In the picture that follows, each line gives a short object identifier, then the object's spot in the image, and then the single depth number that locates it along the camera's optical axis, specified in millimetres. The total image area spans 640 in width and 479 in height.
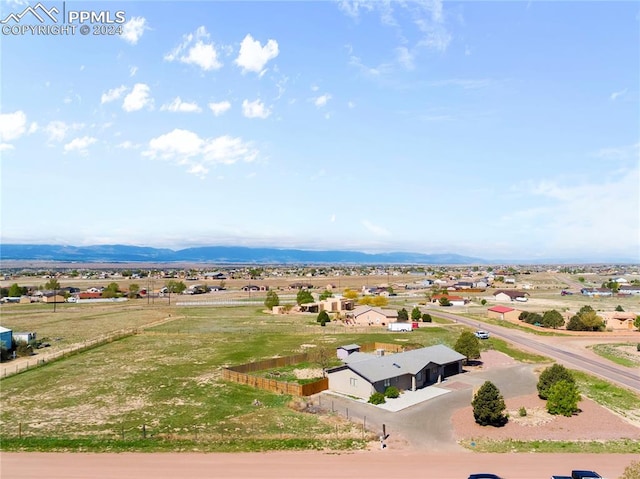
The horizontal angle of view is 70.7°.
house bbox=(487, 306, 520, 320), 94875
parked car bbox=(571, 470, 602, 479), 22841
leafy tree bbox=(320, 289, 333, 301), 117900
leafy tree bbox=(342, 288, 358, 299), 130038
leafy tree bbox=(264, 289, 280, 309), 108875
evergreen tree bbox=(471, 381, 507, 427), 32875
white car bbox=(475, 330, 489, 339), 72675
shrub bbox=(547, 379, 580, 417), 35719
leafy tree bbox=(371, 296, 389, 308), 115125
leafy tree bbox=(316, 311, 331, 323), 88525
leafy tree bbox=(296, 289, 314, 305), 109875
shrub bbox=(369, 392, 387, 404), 38656
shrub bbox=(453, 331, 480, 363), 53594
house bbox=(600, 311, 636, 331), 82000
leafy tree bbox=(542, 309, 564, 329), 81500
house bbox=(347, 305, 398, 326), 91000
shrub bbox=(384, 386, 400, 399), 40375
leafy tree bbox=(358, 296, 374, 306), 115950
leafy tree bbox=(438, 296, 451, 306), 121875
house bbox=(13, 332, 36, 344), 65625
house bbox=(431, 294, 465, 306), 123250
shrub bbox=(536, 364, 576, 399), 39562
